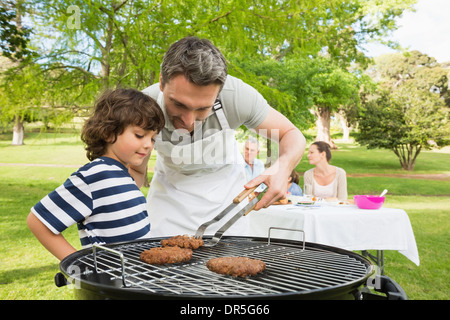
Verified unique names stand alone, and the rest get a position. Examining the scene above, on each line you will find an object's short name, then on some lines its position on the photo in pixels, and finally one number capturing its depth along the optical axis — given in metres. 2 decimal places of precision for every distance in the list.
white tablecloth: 4.24
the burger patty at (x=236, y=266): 1.44
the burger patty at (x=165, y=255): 1.57
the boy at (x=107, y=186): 1.72
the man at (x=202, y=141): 1.85
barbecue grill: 1.24
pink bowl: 4.55
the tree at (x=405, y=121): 18.00
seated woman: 5.76
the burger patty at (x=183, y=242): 1.78
